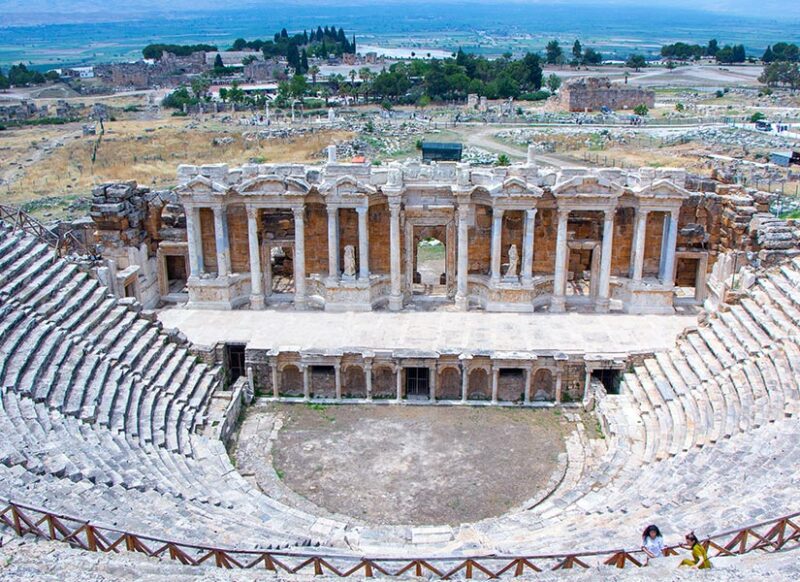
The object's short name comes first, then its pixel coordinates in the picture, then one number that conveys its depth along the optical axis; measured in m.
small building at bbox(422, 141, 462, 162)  53.47
